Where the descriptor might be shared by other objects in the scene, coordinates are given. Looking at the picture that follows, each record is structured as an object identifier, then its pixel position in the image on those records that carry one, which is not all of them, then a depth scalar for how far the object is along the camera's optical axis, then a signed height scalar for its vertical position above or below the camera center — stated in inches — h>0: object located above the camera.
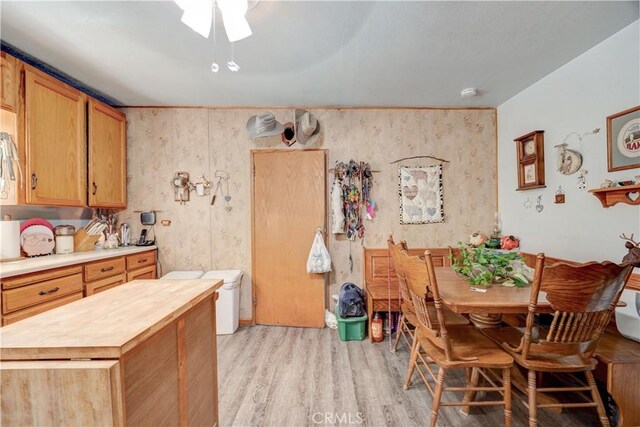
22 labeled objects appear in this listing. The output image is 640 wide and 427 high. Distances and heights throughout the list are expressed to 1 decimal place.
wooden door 115.9 -6.9
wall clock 96.4 +19.7
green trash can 101.8 -45.0
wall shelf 66.6 +4.0
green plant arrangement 66.9 -15.6
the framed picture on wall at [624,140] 67.8 +18.8
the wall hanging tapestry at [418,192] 119.8 +9.5
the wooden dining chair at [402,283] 69.0 -19.1
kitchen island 25.3 -15.5
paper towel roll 75.9 -5.7
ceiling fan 52.6 +42.2
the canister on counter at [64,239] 91.8 -7.1
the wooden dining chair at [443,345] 54.9 -31.4
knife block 98.9 -8.5
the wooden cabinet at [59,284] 62.3 -18.9
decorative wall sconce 116.9 +13.5
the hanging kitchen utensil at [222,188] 118.6 +13.4
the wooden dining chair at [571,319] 47.6 -21.6
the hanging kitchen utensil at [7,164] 73.1 +16.0
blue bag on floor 103.2 -35.7
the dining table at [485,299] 54.6 -19.2
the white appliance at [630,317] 62.1 -26.3
